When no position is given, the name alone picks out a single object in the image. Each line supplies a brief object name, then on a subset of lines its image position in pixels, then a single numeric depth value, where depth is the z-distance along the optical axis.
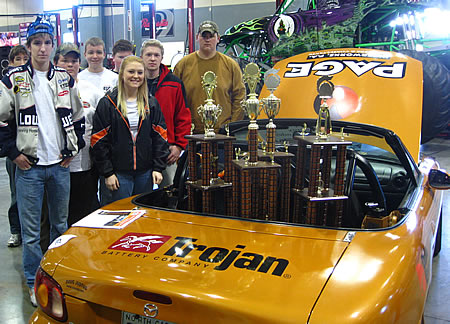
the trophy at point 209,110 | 1.93
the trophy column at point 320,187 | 1.73
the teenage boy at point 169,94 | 3.13
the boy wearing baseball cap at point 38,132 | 2.38
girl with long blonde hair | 2.57
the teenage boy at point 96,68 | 3.35
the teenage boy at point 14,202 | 3.57
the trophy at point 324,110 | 1.83
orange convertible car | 1.21
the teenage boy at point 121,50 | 3.67
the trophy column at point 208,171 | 1.91
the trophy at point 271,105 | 1.83
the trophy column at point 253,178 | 1.77
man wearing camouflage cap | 3.57
